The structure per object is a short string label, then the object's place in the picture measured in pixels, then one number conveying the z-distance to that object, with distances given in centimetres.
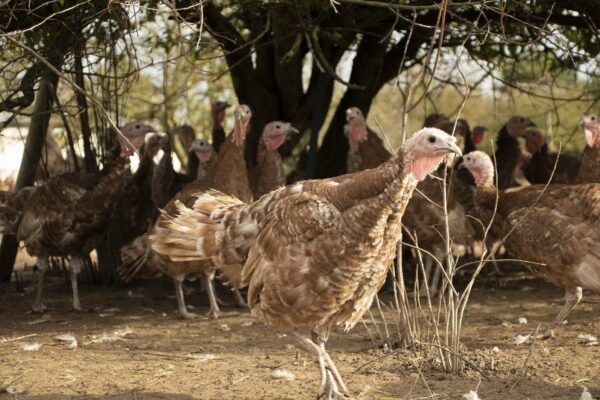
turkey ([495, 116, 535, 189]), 1027
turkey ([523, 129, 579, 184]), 1002
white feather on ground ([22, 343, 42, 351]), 621
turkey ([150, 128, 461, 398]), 445
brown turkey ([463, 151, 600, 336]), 589
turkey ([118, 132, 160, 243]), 917
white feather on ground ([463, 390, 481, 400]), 454
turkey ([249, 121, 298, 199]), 813
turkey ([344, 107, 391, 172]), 824
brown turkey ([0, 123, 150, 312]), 786
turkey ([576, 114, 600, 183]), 740
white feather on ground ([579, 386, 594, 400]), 460
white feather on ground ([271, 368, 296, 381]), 536
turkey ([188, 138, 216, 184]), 891
